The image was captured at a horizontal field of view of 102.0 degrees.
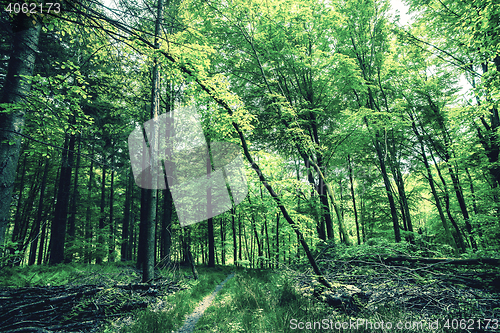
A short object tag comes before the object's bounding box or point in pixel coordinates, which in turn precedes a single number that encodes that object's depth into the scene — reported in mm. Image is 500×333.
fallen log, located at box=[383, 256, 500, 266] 4578
